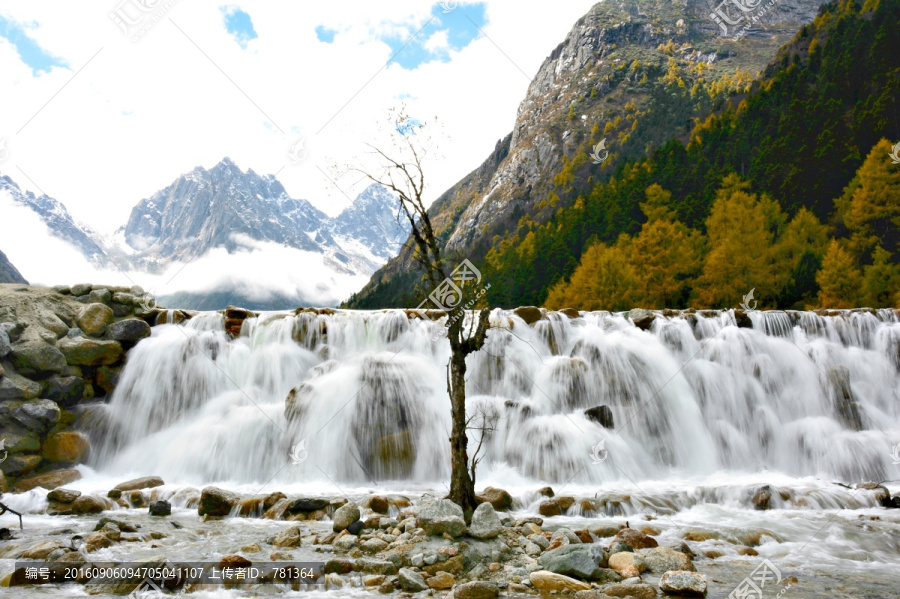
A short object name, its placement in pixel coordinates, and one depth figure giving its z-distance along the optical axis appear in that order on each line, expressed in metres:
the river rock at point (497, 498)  11.34
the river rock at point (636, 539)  8.64
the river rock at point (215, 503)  11.23
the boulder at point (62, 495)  11.62
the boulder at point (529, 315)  21.14
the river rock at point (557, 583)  6.72
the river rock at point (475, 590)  6.36
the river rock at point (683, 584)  6.60
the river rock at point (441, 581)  6.73
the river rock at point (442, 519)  8.24
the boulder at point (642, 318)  21.80
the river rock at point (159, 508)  11.15
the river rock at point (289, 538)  8.79
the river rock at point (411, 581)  6.69
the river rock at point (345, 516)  9.46
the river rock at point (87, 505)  11.44
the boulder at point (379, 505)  11.05
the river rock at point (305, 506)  11.12
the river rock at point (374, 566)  7.31
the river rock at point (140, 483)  12.91
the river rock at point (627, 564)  7.24
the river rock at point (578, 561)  7.09
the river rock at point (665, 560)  7.57
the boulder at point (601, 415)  16.30
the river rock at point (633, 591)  6.44
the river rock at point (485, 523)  8.20
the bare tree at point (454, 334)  9.16
